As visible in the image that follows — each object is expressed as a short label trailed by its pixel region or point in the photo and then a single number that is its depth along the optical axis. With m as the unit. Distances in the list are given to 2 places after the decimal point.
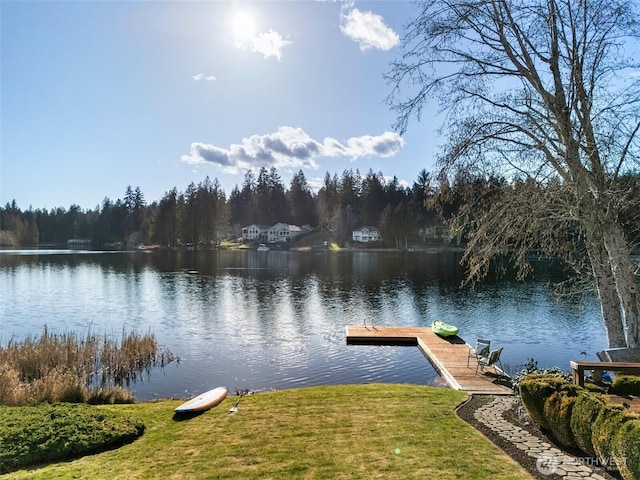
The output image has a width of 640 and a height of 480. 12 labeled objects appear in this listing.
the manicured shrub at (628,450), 4.60
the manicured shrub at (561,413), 5.94
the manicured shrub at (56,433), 6.26
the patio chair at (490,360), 12.81
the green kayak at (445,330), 19.12
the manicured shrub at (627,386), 7.23
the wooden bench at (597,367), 7.62
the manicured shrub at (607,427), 5.05
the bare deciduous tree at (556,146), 9.06
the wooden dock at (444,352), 11.75
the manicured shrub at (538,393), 6.54
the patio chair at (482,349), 13.24
